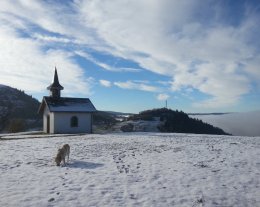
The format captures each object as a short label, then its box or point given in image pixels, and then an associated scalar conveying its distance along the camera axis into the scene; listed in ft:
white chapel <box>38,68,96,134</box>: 86.07
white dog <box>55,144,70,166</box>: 33.80
